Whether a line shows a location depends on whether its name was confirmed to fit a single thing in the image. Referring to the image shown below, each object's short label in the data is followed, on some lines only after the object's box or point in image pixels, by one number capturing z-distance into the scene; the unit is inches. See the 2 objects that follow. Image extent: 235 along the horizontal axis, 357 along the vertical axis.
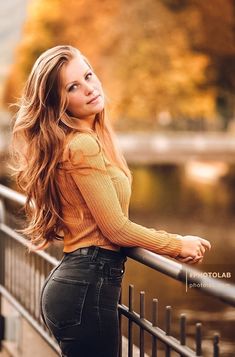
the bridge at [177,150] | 1712.6
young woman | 136.0
